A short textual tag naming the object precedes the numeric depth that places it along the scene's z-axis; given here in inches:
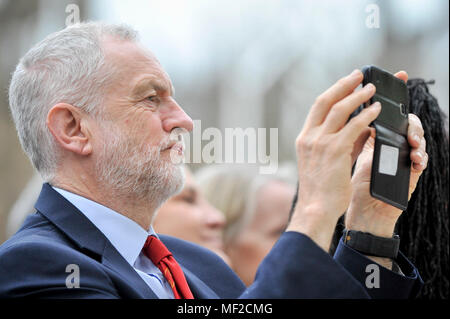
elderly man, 124.3
